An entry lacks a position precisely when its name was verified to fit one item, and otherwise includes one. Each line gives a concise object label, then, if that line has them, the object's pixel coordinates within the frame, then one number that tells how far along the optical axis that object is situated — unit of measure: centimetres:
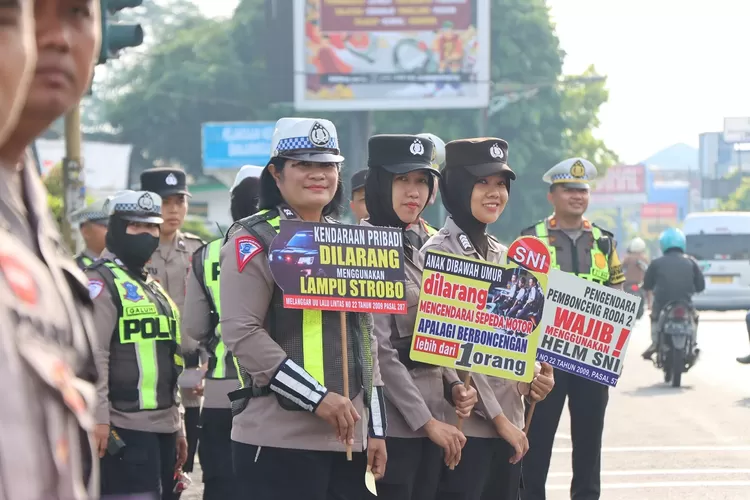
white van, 4203
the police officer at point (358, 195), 1122
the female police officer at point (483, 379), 769
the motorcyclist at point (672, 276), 2222
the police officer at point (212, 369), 934
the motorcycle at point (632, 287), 3212
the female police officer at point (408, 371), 729
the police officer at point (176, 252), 1048
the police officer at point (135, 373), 816
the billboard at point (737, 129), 11277
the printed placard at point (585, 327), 855
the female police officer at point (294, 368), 627
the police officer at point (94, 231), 1143
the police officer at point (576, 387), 1058
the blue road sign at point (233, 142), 7357
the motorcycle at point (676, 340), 2162
